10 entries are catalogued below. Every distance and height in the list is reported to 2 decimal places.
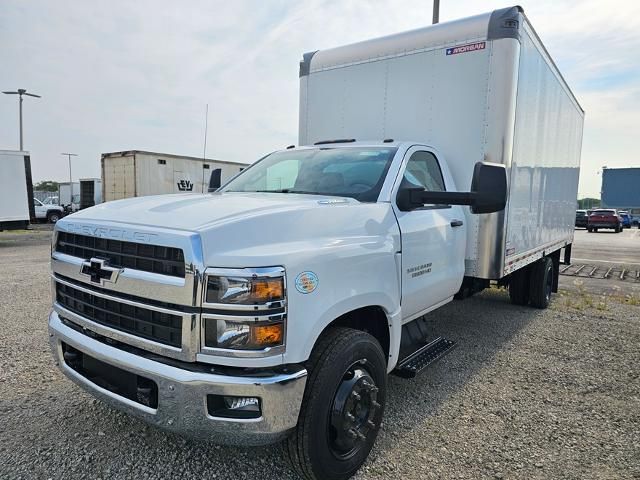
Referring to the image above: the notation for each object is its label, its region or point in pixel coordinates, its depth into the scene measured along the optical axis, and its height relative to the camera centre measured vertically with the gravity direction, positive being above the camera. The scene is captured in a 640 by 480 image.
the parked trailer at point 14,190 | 15.02 -0.33
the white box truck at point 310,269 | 2.09 -0.45
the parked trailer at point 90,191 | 27.50 -0.55
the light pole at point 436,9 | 10.30 +4.12
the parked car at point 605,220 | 32.28 -1.68
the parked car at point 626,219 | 40.90 -2.00
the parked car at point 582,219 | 34.85 -1.79
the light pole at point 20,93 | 25.89 +4.94
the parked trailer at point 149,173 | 18.64 +0.46
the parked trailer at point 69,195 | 33.58 -1.00
